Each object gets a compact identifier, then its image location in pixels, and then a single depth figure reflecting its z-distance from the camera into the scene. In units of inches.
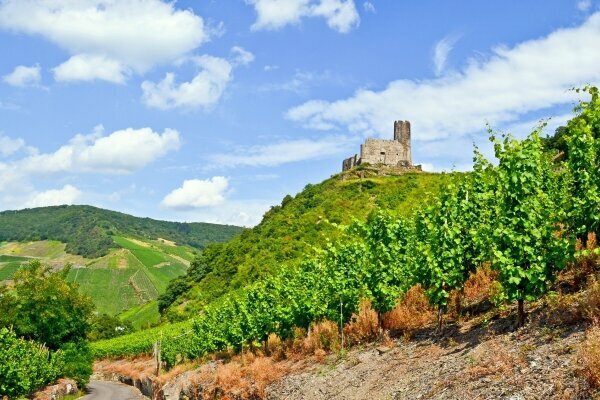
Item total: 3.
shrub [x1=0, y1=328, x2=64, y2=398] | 1465.3
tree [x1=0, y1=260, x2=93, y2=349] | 1957.4
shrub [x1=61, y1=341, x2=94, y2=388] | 2055.9
